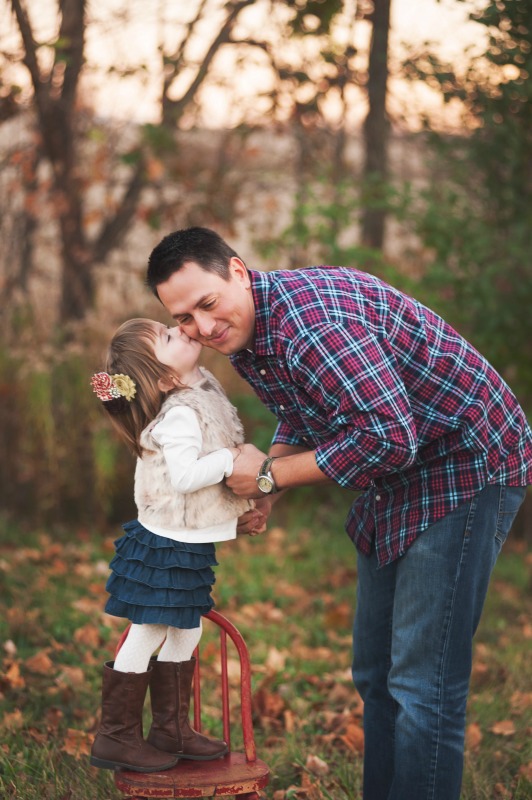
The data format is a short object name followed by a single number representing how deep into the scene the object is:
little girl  2.81
